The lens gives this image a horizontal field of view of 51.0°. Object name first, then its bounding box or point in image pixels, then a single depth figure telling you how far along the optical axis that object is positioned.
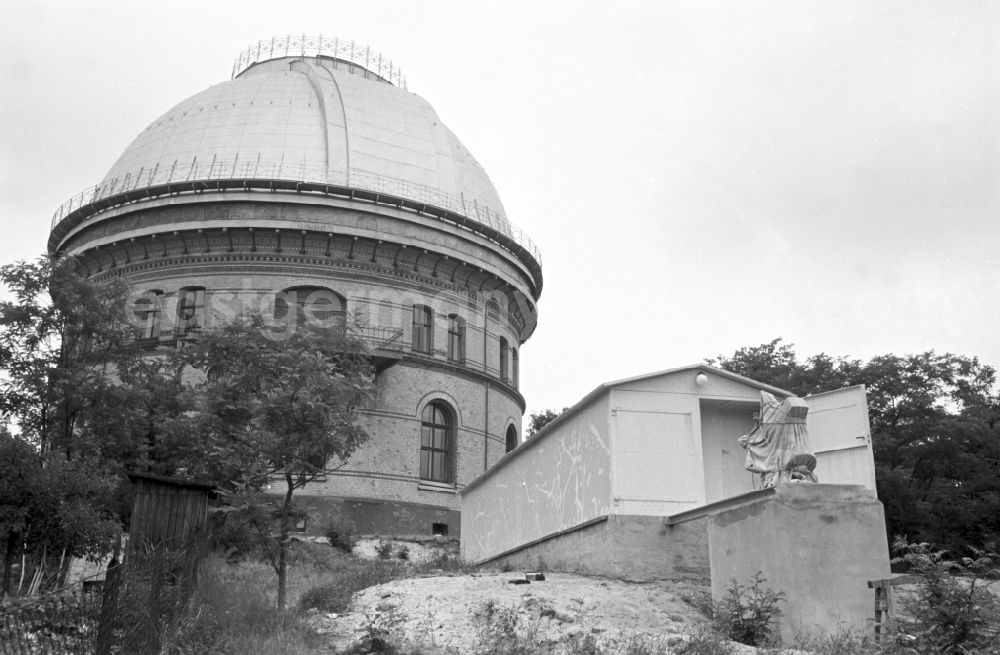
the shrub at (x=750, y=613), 12.63
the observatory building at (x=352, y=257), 32.59
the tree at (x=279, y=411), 14.73
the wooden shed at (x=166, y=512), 10.54
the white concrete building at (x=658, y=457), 17.20
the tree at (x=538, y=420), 44.03
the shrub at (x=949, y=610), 10.13
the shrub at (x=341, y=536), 28.47
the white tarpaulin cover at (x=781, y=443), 14.40
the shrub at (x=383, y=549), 28.03
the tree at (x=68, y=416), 17.15
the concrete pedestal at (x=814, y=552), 13.34
